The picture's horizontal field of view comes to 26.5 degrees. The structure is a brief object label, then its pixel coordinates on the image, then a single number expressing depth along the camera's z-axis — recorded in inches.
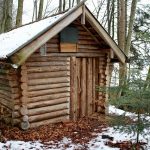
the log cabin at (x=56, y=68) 397.4
